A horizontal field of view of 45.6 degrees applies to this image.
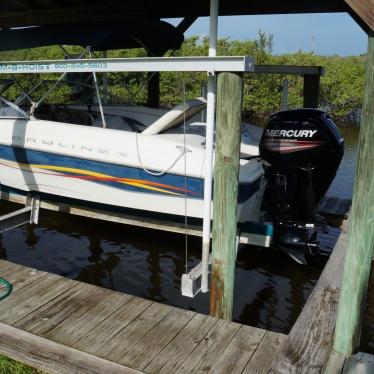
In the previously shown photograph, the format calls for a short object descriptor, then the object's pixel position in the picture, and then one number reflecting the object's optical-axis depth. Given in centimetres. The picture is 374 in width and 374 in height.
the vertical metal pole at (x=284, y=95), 683
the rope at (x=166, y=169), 466
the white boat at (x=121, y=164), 473
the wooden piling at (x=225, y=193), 319
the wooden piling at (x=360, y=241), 248
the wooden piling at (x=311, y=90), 710
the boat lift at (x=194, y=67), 318
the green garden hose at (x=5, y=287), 375
